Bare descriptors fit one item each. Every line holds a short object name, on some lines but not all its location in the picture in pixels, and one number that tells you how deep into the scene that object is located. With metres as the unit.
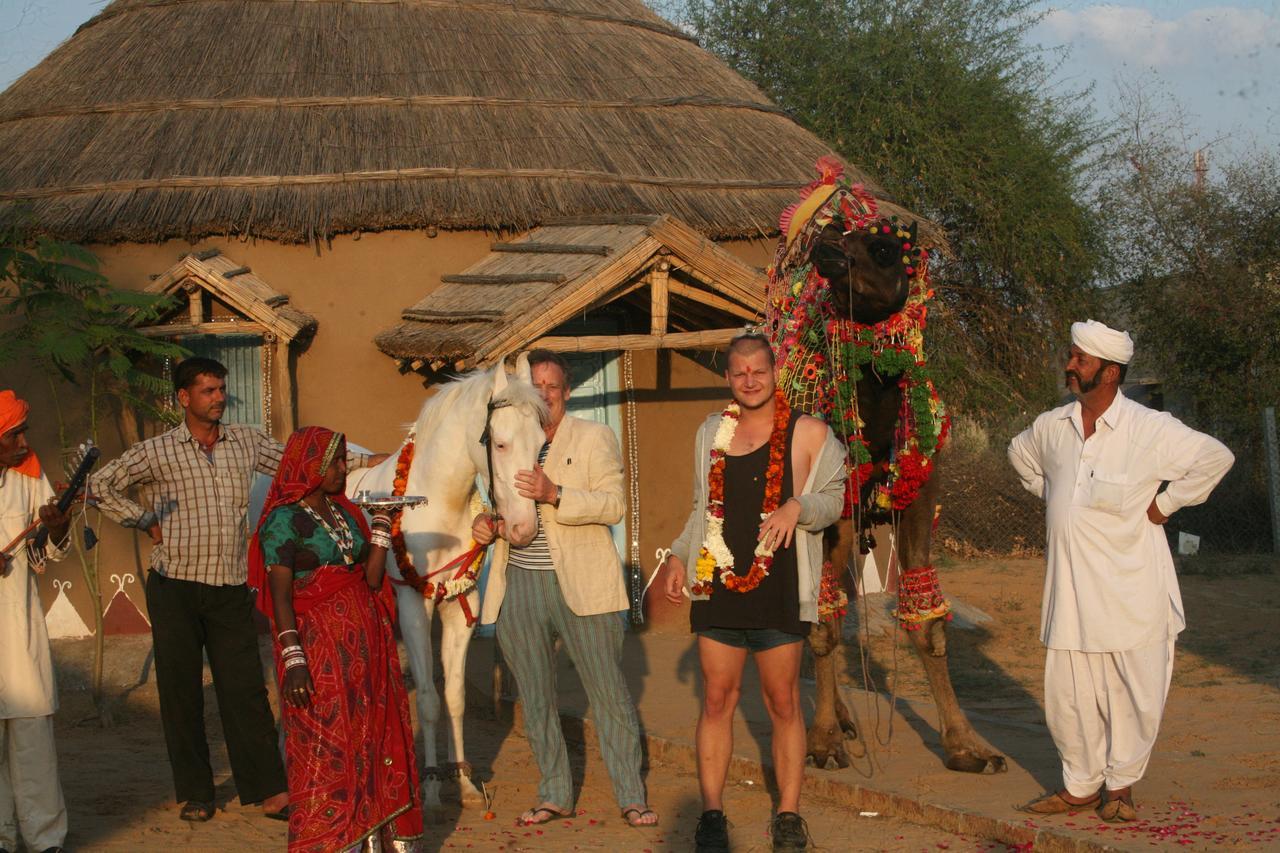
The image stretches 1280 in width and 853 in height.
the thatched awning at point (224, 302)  10.95
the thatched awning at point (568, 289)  10.27
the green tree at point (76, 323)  8.82
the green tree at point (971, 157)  19.53
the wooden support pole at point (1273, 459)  14.53
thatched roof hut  11.04
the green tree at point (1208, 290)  17.48
